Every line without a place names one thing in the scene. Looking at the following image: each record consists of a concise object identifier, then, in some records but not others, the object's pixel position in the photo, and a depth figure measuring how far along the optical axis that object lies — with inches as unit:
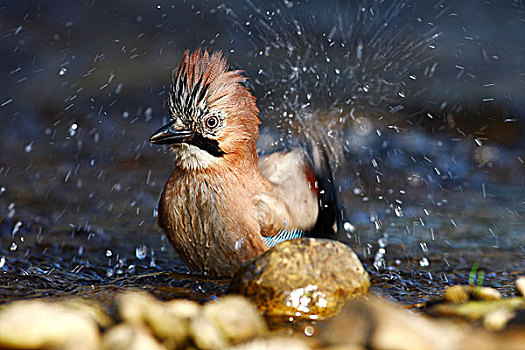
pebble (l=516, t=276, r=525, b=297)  230.8
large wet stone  235.1
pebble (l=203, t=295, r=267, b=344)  202.8
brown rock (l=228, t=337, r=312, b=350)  174.9
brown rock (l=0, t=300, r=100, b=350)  186.5
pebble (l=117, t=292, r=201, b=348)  197.0
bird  307.9
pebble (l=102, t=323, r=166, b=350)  172.4
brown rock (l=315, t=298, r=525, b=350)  169.3
